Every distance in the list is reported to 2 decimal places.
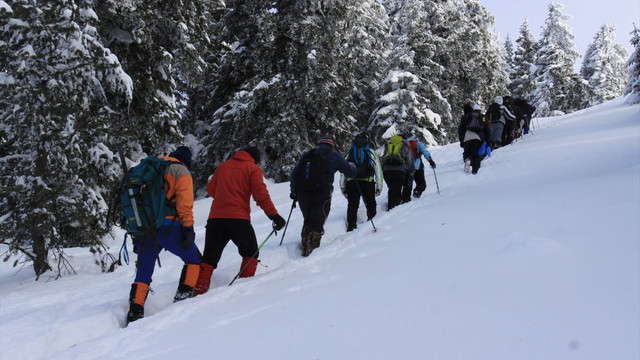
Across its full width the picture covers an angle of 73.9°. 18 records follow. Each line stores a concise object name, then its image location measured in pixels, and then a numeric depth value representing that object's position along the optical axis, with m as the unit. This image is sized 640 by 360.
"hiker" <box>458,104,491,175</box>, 10.09
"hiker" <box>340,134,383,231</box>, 7.09
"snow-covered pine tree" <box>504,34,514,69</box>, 53.93
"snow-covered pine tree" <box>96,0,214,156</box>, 10.54
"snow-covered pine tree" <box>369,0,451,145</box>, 20.38
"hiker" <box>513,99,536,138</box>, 15.54
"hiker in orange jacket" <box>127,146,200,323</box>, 4.36
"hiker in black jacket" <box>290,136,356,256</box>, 6.00
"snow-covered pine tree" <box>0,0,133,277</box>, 6.56
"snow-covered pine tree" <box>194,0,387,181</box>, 14.55
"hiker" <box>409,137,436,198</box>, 8.86
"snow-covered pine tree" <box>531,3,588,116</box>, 36.62
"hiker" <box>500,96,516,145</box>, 14.38
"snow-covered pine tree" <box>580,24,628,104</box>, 45.56
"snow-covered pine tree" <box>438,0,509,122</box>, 24.67
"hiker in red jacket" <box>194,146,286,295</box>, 4.93
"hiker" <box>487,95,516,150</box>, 12.93
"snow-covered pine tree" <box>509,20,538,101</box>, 43.38
